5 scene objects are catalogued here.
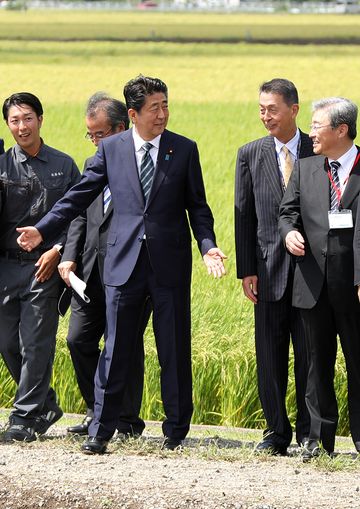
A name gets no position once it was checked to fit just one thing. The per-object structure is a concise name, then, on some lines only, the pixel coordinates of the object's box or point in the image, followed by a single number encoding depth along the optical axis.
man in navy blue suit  11.12
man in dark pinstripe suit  11.40
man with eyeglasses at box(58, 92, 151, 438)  11.82
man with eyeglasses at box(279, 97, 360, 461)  10.83
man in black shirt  11.79
